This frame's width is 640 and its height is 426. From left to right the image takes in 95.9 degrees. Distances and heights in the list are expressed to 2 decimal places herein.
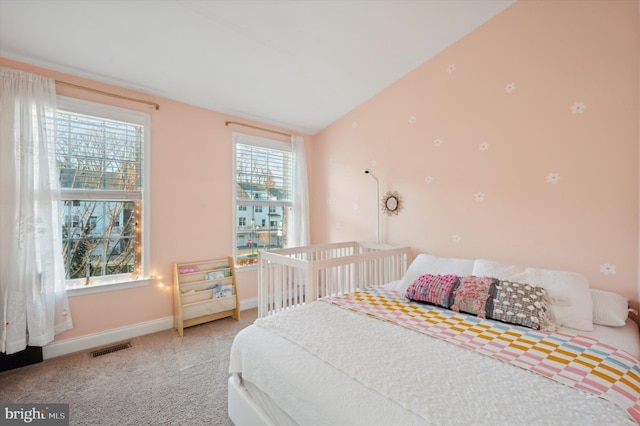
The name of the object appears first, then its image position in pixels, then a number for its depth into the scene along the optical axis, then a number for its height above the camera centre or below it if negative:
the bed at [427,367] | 0.91 -0.61
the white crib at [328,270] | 2.14 -0.50
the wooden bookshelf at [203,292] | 2.78 -0.79
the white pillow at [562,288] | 1.60 -0.46
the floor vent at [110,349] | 2.34 -1.12
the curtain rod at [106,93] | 2.32 +1.05
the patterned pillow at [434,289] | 1.86 -0.52
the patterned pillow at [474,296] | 1.71 -0.52
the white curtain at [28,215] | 2.06 +0.01
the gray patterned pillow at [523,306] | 1.55 -0.54
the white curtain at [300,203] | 3.74 +0.13
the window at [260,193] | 3.39 +0.25
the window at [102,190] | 2.39 +0.22
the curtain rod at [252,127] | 3.24 +1.03
